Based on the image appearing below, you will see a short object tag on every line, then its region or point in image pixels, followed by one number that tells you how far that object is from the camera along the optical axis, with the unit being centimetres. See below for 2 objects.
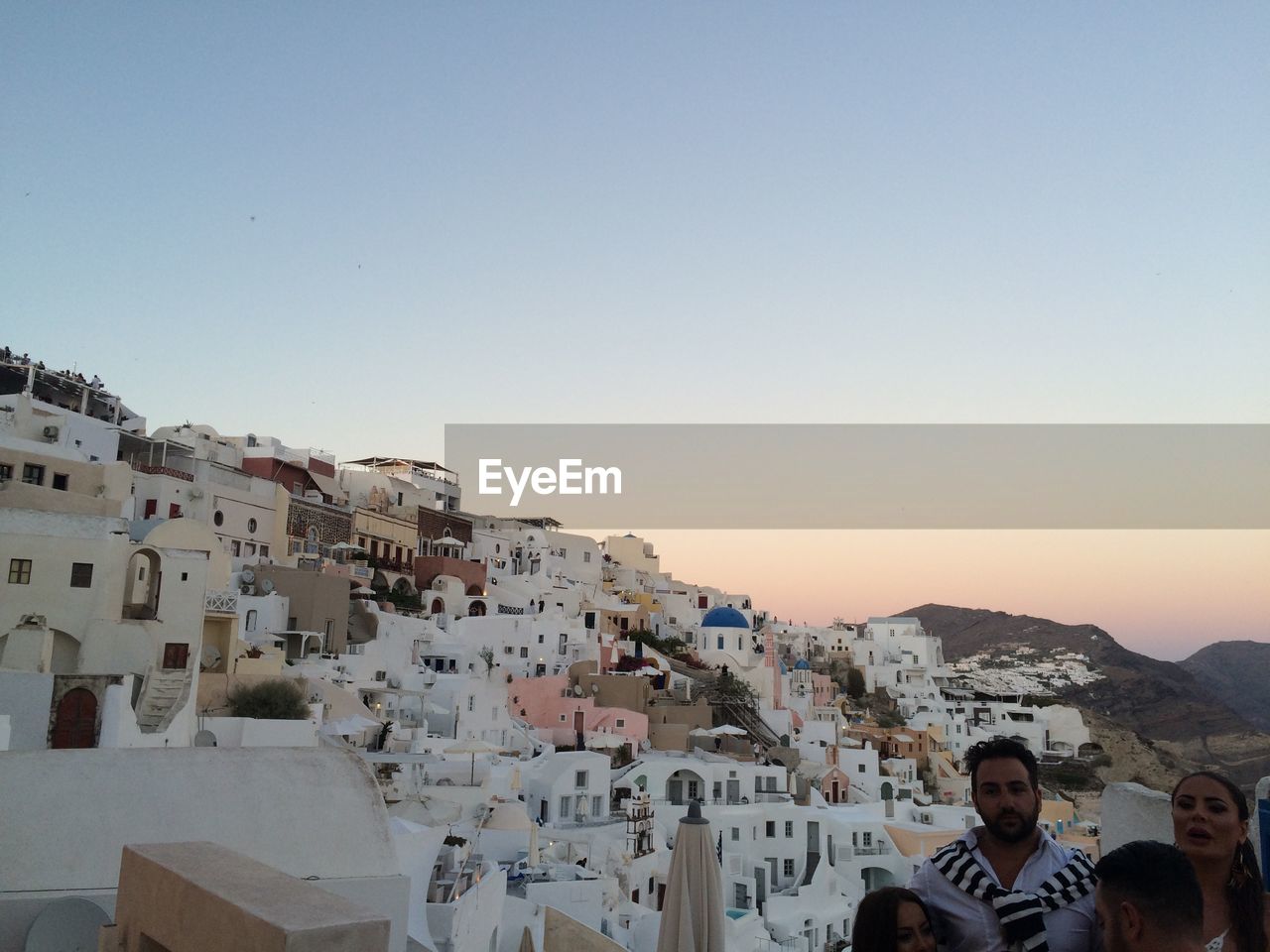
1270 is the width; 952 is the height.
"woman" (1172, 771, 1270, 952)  275
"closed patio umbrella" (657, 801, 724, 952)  973
